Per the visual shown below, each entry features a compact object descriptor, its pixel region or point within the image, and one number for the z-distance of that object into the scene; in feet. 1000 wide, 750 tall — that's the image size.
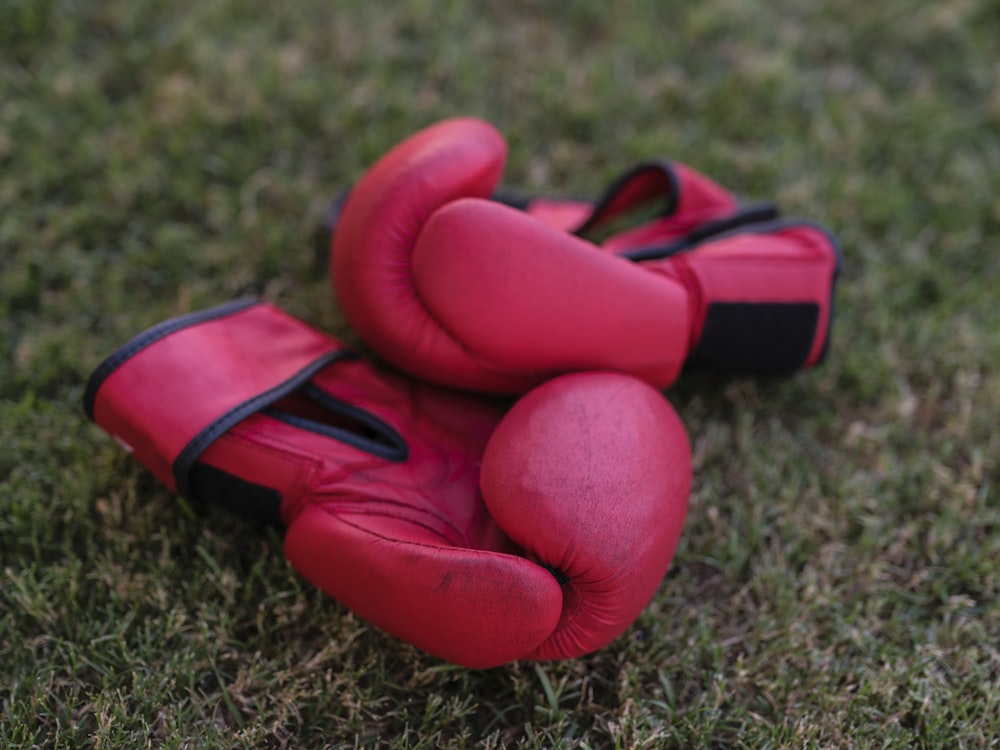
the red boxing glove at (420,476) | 2.45
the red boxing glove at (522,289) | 2.60
